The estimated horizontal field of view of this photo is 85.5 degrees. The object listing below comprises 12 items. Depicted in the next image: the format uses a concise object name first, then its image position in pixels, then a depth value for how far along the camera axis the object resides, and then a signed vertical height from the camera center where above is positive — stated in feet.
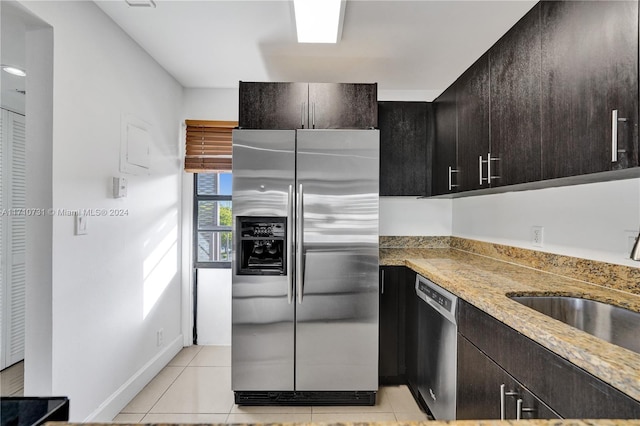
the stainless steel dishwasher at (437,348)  5.55 -2.41
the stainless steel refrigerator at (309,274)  7.47 -1.31
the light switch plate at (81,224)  6.05 -0.21
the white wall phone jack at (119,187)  7.14 +0.53
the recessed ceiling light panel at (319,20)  6.12 +3.72
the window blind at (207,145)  10.67 +2.11
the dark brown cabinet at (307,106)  8.30 +2.60
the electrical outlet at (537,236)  6.66 -0.40
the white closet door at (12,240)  8.97 -0.74
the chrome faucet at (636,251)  3.04 -0.31
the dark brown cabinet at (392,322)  8.16 -2.55
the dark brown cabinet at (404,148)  9.39 +1.81
